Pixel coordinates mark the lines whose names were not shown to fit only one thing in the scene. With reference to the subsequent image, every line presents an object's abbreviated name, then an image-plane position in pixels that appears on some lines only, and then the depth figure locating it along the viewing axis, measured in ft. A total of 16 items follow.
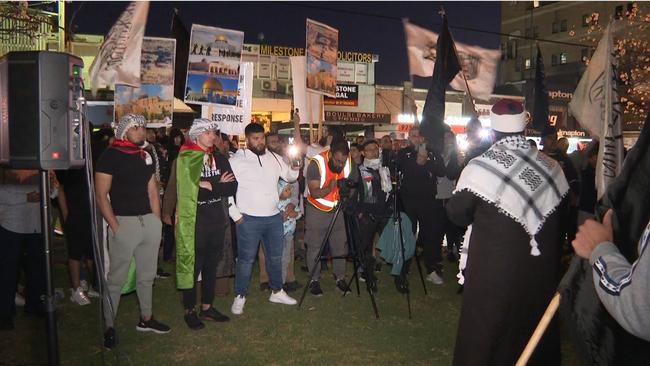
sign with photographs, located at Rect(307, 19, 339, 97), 34.78
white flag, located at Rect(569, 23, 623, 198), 19.15
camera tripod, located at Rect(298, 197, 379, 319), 23.08
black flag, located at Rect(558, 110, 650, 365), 6.69
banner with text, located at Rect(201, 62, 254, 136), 30.71
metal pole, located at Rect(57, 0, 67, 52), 36.04
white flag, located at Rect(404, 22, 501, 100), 32.73
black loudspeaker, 12.79
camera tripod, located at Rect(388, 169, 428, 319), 24.06
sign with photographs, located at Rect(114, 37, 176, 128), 34.73
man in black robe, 12.59
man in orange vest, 25.25
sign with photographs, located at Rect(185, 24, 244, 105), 30.14
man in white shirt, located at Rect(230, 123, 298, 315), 22.16
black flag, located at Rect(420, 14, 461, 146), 27.07
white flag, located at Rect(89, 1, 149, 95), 27.40
